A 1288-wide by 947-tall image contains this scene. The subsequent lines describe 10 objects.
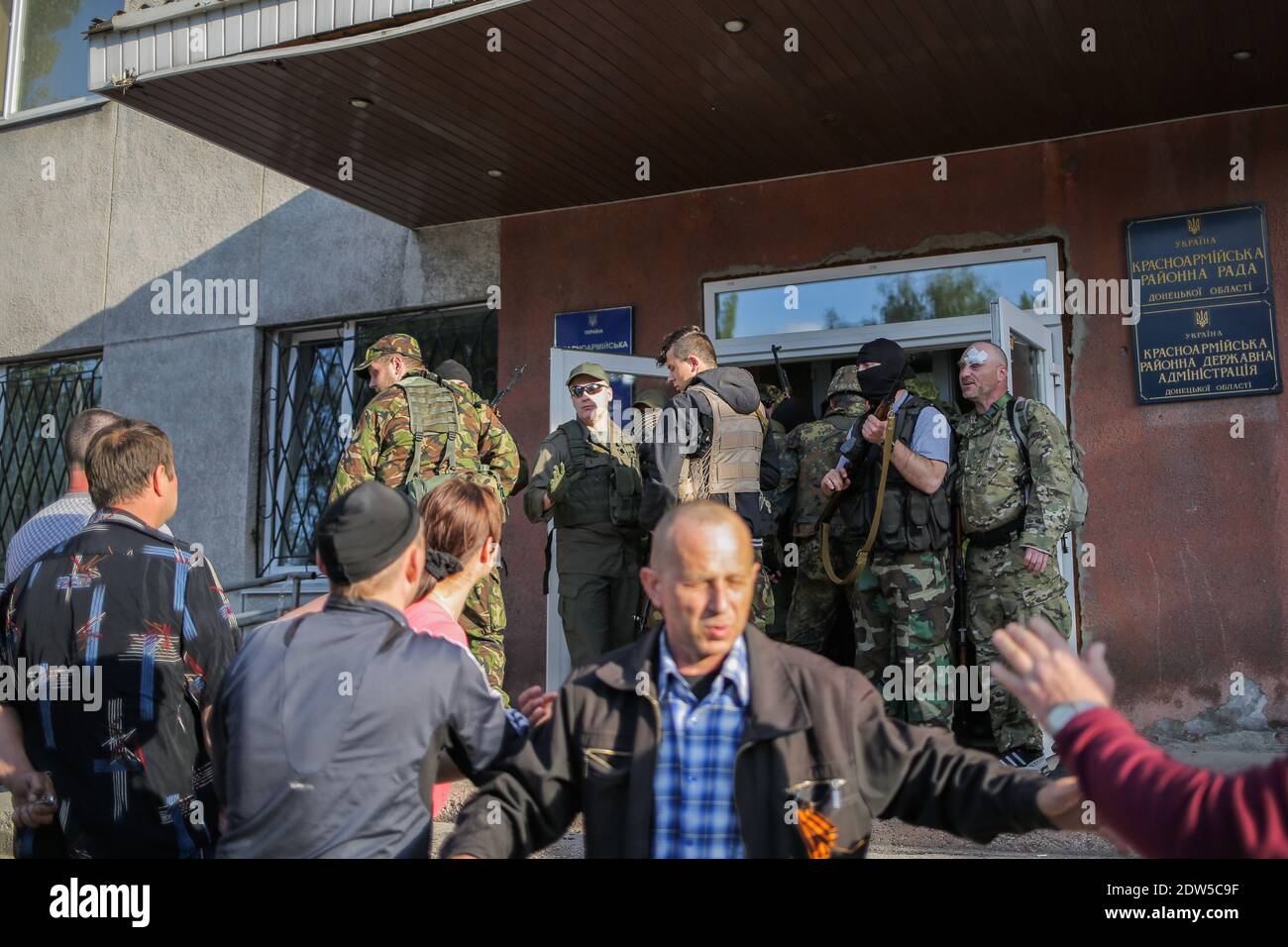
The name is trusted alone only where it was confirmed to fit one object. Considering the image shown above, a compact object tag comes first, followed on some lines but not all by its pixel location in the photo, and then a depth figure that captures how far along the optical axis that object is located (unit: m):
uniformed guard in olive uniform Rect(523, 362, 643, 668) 6.21
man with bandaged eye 5.27
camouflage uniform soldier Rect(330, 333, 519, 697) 5.80
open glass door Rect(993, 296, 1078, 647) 6.20
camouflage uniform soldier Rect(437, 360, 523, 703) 5.83
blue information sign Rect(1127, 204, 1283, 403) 6.08
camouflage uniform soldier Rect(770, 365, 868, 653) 6.16
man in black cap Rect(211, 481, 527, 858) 2.24
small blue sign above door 7.70
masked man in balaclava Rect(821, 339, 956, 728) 5.38
